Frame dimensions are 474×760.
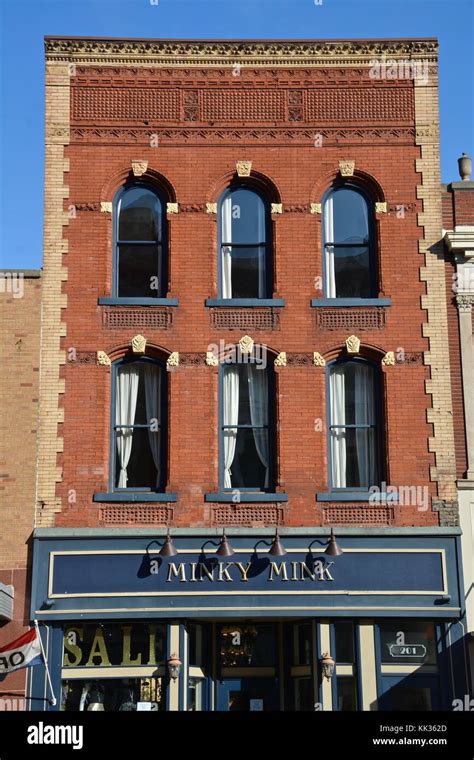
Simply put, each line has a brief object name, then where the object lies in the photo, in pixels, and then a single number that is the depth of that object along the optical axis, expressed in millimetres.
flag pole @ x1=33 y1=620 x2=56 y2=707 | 17828
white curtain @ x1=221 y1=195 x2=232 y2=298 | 20062
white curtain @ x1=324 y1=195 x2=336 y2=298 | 20016
